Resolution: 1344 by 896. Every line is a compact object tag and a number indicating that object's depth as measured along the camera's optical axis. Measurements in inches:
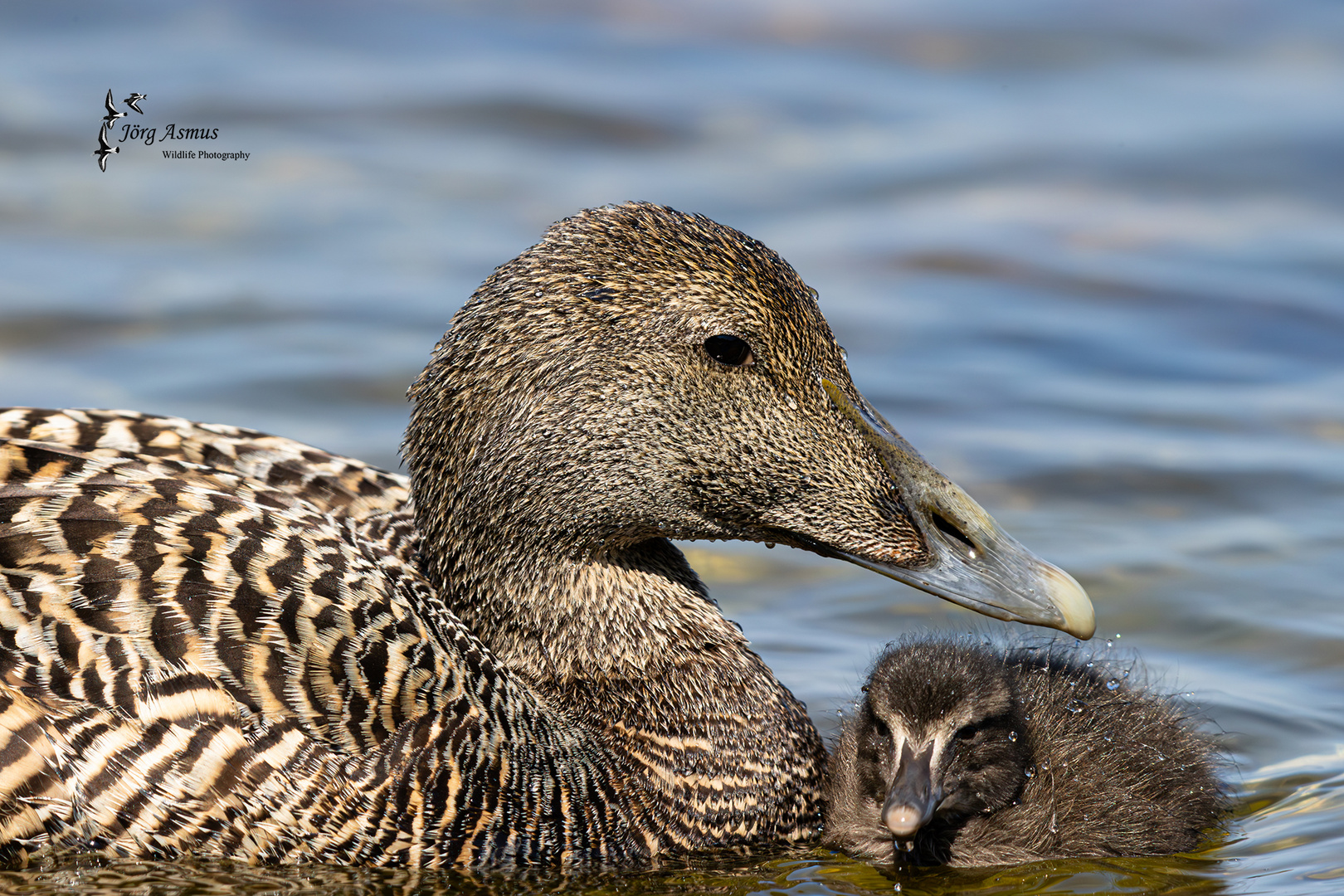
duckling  411.2
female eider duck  375.2
